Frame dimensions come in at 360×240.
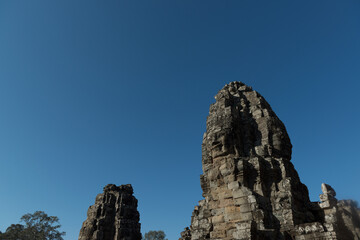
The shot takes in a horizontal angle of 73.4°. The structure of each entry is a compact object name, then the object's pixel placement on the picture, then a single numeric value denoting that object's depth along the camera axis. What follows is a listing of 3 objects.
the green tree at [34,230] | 35.53
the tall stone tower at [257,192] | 7.41
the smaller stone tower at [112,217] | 28.59
